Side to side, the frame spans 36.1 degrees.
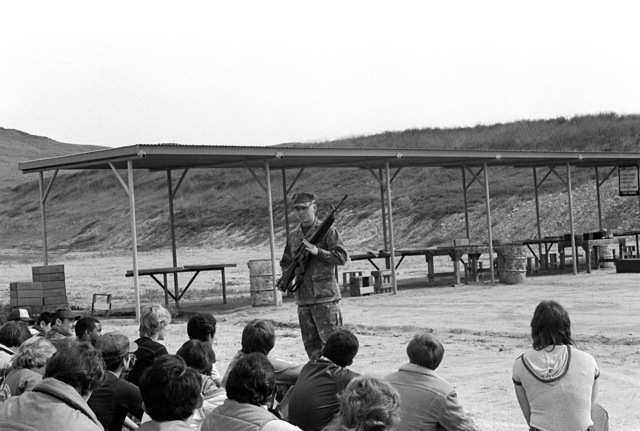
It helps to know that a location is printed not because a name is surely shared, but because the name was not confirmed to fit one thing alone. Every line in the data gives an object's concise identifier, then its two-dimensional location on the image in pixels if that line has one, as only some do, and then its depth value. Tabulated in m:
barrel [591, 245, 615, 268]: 24.36
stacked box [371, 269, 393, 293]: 19.89
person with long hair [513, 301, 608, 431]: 4.95
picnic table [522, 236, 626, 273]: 22.59
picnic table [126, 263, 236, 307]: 17.36
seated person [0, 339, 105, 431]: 3.99
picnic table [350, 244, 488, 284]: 20.91
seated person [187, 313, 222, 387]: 6.39
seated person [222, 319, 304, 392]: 5.70
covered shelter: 16.09
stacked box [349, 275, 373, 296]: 19.80
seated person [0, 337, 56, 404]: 5.36
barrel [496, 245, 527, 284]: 20.88
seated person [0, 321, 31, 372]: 7.00
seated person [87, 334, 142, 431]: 5.14
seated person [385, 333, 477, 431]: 4.86
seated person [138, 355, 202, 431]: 4.01
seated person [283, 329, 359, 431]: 5.12
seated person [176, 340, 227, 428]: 5.54
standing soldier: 7.92
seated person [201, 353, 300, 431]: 4.16
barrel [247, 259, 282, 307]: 18.03
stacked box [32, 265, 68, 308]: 16.56
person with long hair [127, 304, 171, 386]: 6.30
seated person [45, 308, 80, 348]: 8.30
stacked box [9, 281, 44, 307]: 16.56
